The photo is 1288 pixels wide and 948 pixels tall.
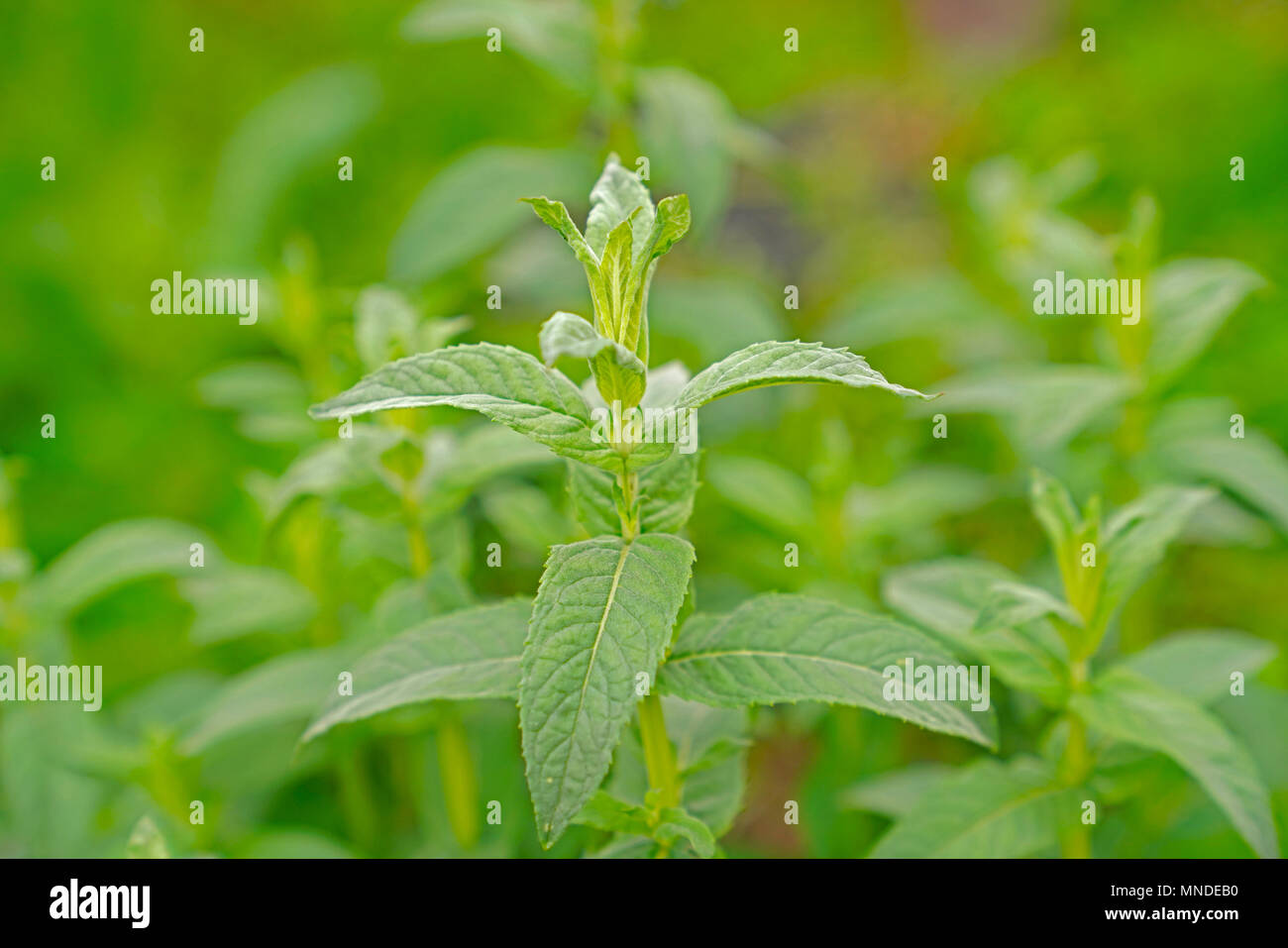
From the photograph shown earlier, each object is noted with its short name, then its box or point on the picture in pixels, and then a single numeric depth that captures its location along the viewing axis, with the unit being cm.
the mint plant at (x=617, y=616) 64
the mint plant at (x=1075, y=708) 69
